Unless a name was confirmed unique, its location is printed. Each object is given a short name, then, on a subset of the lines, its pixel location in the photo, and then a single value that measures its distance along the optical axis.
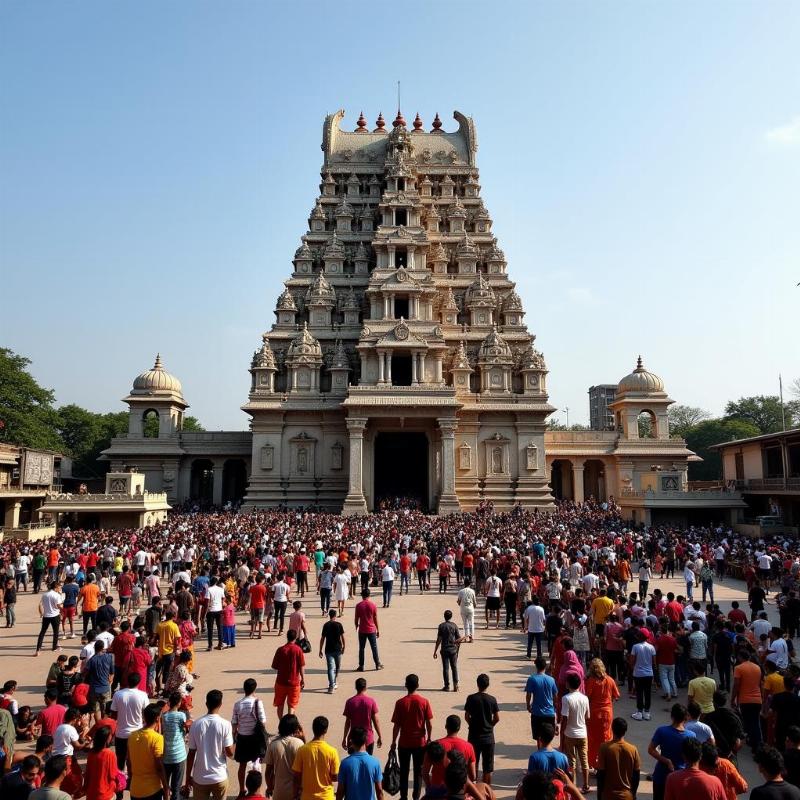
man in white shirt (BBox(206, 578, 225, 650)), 13.91
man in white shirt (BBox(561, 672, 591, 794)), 7.76
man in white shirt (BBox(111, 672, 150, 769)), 7.89
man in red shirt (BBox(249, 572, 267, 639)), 14.87
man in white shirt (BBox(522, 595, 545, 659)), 12.91
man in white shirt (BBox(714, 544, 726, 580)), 23.42
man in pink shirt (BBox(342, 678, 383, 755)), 7.36
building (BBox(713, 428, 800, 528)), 36.19
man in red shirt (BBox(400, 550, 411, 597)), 20.75
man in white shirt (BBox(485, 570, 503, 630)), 16.30
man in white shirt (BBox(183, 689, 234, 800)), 6.78
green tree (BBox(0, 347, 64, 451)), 54.84
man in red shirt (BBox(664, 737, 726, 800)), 5.38
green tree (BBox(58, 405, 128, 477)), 74.00
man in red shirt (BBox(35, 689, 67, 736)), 7.68
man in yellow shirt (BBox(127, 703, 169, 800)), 6.46
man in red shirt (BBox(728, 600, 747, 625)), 11.88
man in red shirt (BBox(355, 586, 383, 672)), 12.02
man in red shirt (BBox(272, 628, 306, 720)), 9.27
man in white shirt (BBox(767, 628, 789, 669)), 9.91
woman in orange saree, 8.02
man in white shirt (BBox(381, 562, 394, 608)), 17.50
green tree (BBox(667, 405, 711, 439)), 95.81
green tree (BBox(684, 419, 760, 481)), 70.38
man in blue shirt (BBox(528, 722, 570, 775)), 5.88
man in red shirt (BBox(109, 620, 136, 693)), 9.76
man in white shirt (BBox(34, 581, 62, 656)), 13.89
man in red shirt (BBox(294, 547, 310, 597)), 19.45
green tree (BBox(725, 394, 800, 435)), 77.31
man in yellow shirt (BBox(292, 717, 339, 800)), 6.05
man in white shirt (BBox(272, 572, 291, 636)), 15.30
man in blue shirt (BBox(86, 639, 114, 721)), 9.40
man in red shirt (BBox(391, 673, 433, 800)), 7.27
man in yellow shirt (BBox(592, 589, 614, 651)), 12.54
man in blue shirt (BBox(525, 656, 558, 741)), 8.30
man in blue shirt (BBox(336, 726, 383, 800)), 5.86
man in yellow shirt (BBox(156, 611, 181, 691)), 11.16
